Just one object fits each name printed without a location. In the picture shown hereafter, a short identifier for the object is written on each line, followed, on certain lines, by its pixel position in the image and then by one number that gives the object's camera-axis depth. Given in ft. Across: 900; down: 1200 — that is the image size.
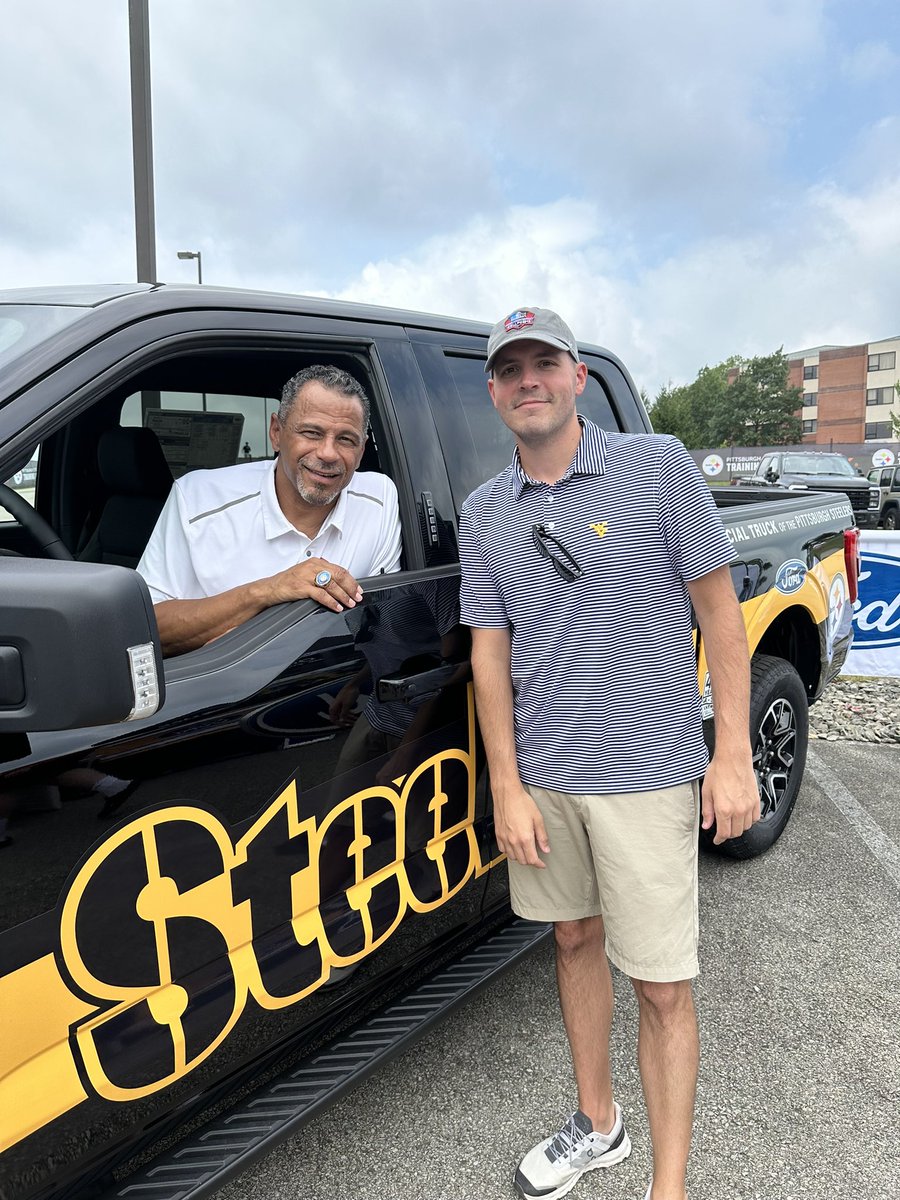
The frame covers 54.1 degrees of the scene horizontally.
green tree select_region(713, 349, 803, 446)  243.40
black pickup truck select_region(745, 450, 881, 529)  62.80
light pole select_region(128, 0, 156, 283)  14.49
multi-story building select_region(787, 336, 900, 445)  246.88
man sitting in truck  6.65
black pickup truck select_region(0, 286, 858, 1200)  4.16
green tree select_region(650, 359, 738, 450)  241.55
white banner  20.31
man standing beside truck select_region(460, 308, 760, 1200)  5.93
